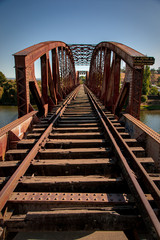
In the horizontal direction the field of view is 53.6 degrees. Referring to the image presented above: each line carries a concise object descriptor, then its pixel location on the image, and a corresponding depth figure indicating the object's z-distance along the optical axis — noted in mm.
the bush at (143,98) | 47803
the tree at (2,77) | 86781
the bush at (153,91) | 57312
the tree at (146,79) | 44969
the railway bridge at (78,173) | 1938
